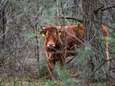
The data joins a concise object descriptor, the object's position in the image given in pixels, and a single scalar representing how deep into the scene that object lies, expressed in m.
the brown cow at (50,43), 17.54
